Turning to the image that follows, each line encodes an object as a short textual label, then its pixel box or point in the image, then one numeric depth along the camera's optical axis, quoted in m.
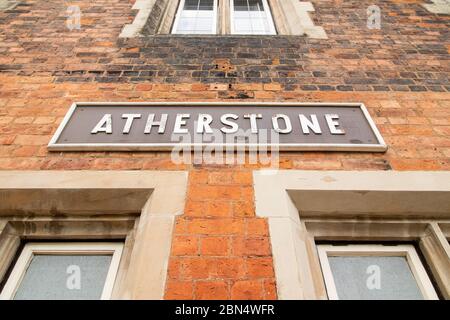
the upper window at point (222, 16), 4.51
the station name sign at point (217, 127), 2.54
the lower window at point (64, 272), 1.96
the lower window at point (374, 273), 1.97
